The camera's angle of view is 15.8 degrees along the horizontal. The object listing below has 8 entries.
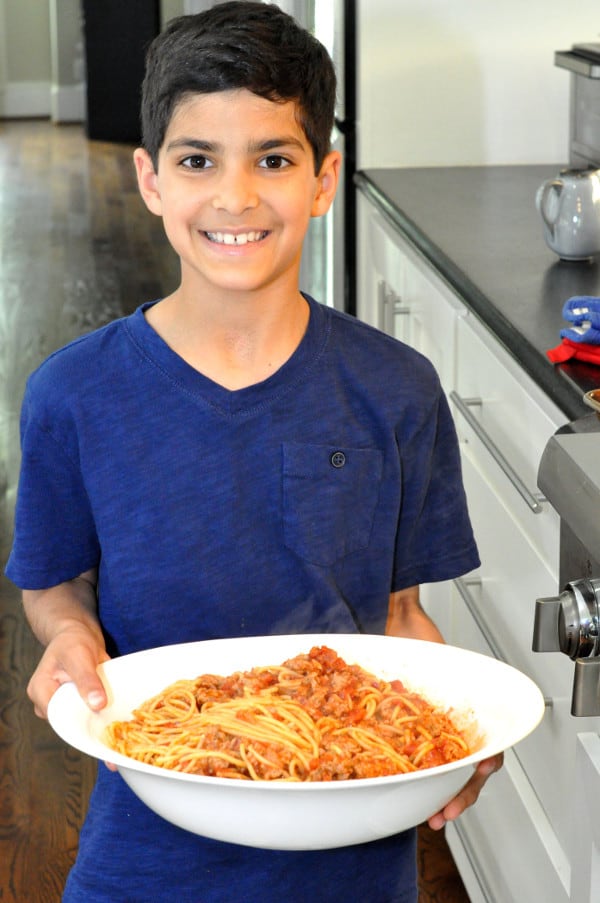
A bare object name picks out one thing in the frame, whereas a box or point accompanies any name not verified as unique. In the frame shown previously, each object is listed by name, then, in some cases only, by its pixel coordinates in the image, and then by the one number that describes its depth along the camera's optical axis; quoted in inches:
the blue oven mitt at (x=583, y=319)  80.7
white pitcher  102.8
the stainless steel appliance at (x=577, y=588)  55.6
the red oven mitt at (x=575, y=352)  81.0
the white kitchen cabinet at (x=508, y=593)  80.6
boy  63.1
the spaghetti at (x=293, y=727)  56.9
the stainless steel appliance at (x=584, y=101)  128.1
